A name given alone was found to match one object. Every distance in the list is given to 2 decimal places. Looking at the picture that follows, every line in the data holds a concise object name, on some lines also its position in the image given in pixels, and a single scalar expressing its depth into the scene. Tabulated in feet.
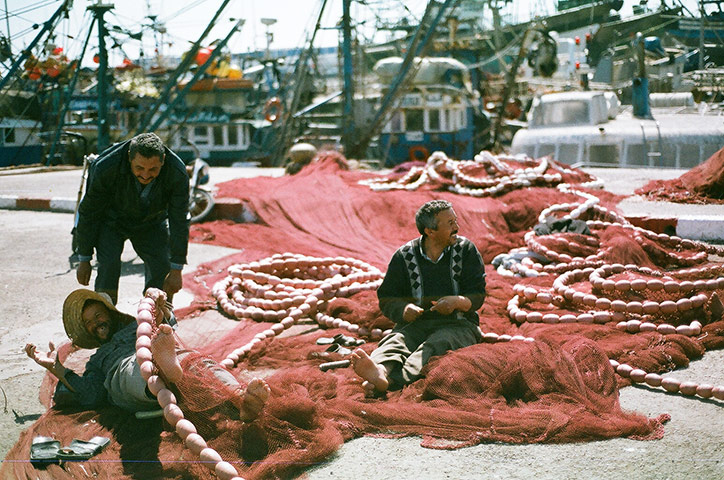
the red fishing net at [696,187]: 33.45
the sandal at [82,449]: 10.77
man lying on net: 11.41
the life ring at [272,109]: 94.58
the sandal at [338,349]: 15.80
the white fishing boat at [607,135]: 52.08
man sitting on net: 14.60
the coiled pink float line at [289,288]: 18.38
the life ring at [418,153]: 79.71
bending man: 15.29
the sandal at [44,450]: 10.63
